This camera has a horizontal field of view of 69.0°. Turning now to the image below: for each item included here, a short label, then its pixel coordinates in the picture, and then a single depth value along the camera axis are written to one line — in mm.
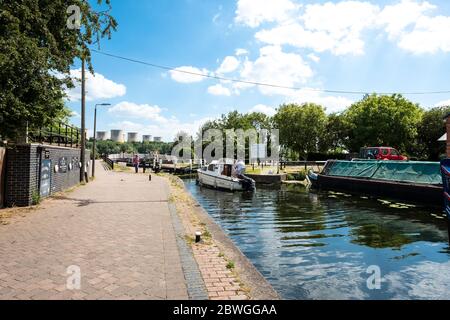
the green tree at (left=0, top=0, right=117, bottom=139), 8656
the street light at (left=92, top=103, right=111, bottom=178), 29578
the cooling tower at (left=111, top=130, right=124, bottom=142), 157125
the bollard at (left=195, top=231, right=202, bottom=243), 7555
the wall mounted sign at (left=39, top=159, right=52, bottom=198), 12961
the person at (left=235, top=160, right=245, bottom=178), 26359
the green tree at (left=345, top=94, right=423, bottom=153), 47031
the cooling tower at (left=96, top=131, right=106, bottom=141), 139862
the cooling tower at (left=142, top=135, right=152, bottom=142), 178000
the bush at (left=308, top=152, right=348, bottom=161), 54206
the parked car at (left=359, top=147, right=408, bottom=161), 29141
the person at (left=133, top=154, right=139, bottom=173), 35672
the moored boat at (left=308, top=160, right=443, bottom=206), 17594
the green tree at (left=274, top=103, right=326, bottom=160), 56656
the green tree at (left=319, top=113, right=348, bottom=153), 59031
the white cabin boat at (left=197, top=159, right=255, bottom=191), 25406
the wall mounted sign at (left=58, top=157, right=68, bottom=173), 15770
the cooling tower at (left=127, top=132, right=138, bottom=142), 166000
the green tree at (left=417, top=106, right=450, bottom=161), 49375
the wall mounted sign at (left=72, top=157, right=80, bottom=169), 19120
